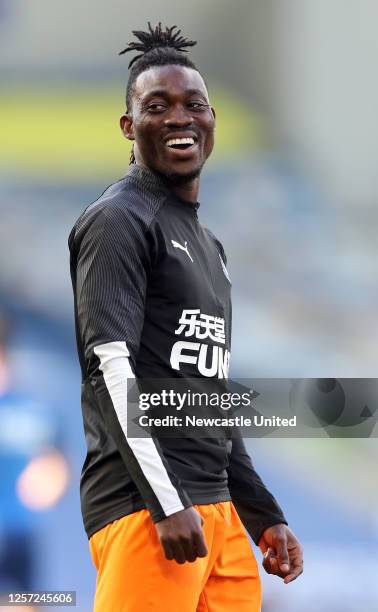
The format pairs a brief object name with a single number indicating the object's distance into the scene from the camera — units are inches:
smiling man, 475.7
